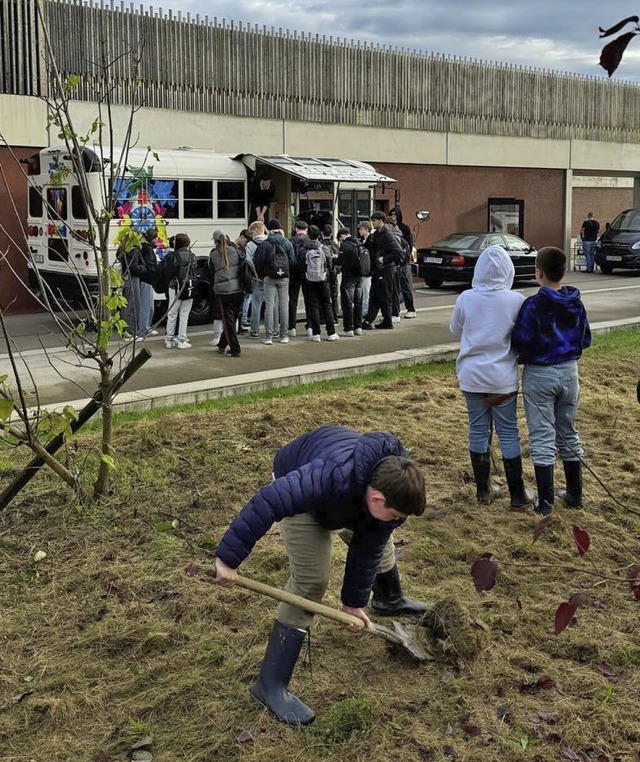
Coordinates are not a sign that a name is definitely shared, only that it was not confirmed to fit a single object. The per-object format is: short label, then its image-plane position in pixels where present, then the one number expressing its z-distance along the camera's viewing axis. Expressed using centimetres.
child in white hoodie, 590
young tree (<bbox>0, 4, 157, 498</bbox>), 508
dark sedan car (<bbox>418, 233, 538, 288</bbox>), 2134
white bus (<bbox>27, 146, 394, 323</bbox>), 1475
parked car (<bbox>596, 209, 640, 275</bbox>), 2517
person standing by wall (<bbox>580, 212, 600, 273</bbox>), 2742
